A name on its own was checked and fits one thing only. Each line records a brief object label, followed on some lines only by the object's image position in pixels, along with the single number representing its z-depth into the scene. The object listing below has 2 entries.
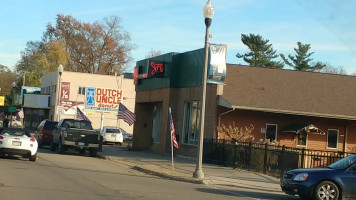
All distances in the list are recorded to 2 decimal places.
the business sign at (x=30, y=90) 78.30
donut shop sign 43.31
